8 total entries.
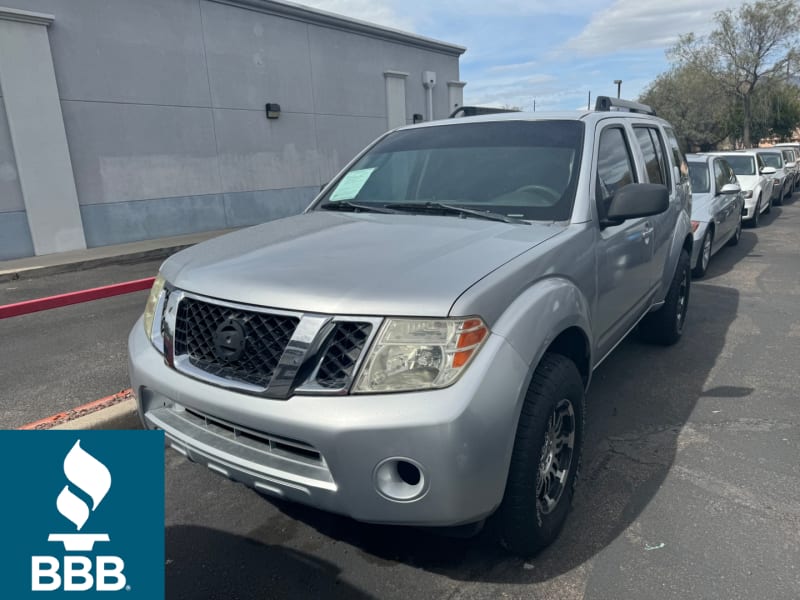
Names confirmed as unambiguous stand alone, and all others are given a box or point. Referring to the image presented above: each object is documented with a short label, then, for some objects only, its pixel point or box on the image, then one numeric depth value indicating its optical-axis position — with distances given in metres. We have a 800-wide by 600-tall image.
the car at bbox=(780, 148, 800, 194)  19.23
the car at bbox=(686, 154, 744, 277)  7.54
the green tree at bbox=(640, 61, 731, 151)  34.06
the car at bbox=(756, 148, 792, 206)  16.42
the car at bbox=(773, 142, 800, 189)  21.47
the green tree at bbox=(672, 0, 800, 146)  30.38
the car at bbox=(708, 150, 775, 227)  12.17
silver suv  1.91
